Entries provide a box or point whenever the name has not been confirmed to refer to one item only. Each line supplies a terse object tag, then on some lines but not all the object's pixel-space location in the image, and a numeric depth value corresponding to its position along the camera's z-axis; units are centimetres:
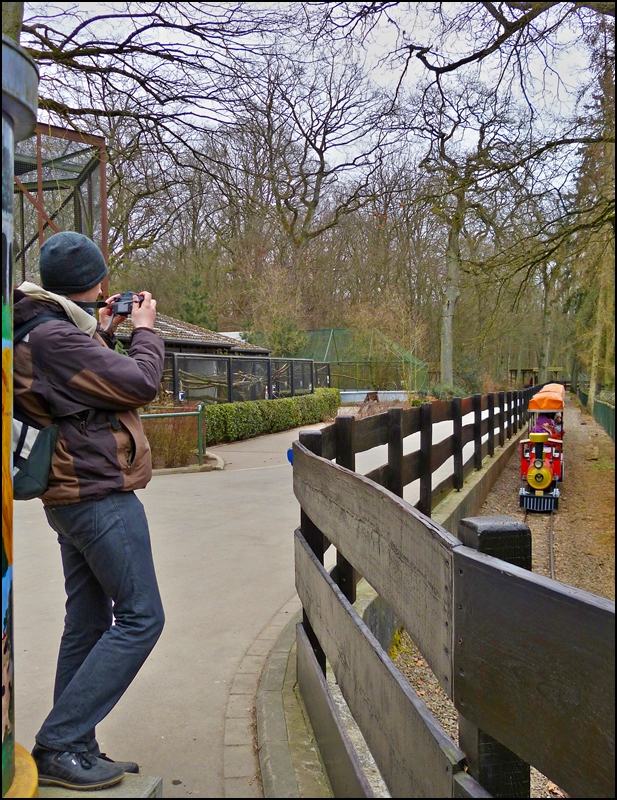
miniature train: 1091
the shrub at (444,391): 3291
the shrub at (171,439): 1260
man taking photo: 225
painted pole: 149
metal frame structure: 977
